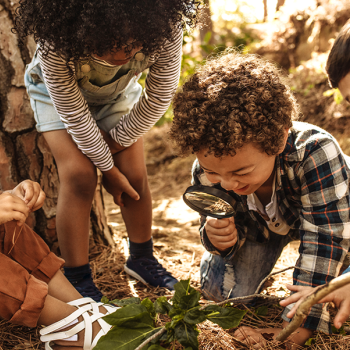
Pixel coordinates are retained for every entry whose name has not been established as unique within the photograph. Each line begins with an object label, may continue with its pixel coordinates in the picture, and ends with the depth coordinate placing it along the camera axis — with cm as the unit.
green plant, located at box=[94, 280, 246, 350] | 118
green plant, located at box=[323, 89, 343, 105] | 417
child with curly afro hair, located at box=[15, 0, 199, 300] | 146
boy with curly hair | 135
